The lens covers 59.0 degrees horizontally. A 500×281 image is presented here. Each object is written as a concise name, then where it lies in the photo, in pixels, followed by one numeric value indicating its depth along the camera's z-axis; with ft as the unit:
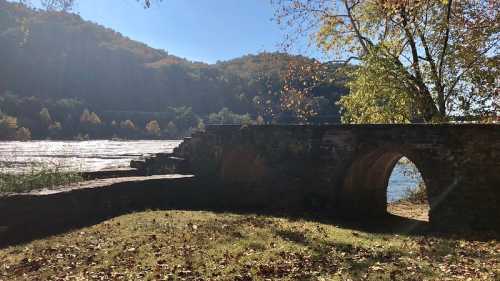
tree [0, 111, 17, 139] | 314.35
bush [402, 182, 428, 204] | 71.42
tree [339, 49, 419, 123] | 60.44
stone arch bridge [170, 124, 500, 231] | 40.88
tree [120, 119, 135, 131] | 417.90
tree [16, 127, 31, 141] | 327.47
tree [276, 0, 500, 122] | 56.49
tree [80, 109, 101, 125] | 394.73
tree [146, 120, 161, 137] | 422.82
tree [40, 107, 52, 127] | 366.65
